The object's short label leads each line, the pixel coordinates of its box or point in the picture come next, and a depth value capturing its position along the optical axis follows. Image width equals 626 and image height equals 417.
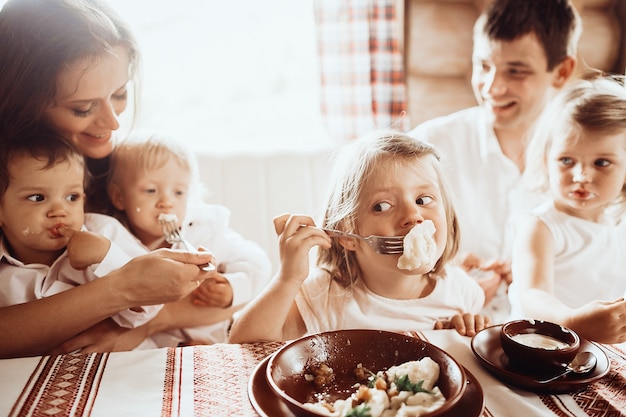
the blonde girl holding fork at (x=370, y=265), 1.39
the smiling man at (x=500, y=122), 1.94
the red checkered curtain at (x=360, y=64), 2.60
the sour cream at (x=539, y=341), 1.15
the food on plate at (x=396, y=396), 0.93
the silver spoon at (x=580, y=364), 1.07
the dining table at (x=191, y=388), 1.00
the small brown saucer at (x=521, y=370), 1.05
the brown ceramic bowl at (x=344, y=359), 1.03
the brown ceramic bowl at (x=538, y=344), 1.07
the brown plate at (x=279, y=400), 0.96
